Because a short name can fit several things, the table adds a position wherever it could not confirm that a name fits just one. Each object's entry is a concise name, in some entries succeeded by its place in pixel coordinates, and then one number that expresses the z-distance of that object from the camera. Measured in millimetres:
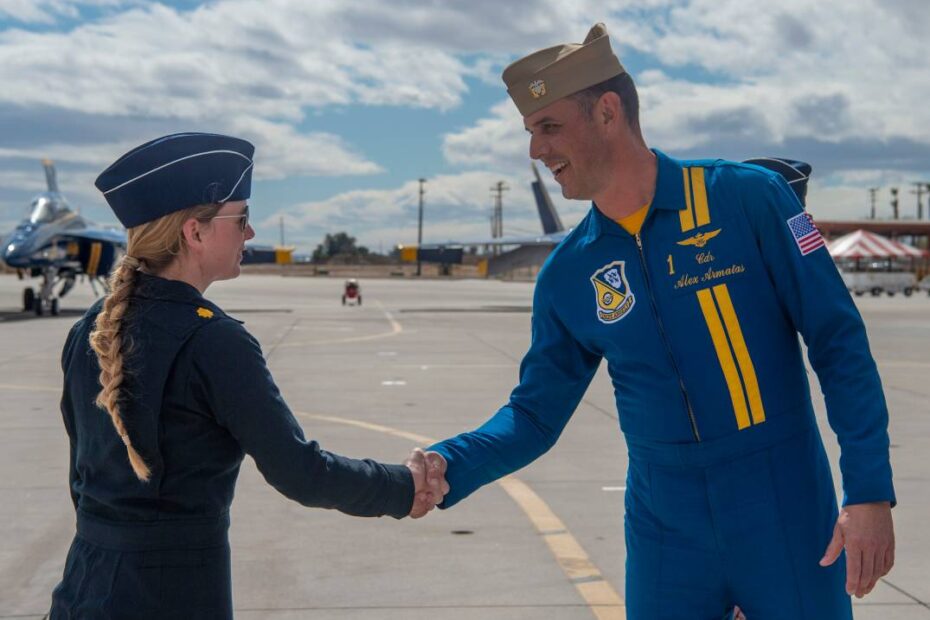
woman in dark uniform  2314
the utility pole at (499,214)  142500
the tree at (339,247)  169250
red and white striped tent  58000
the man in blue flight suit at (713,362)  2582
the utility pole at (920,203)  131625
